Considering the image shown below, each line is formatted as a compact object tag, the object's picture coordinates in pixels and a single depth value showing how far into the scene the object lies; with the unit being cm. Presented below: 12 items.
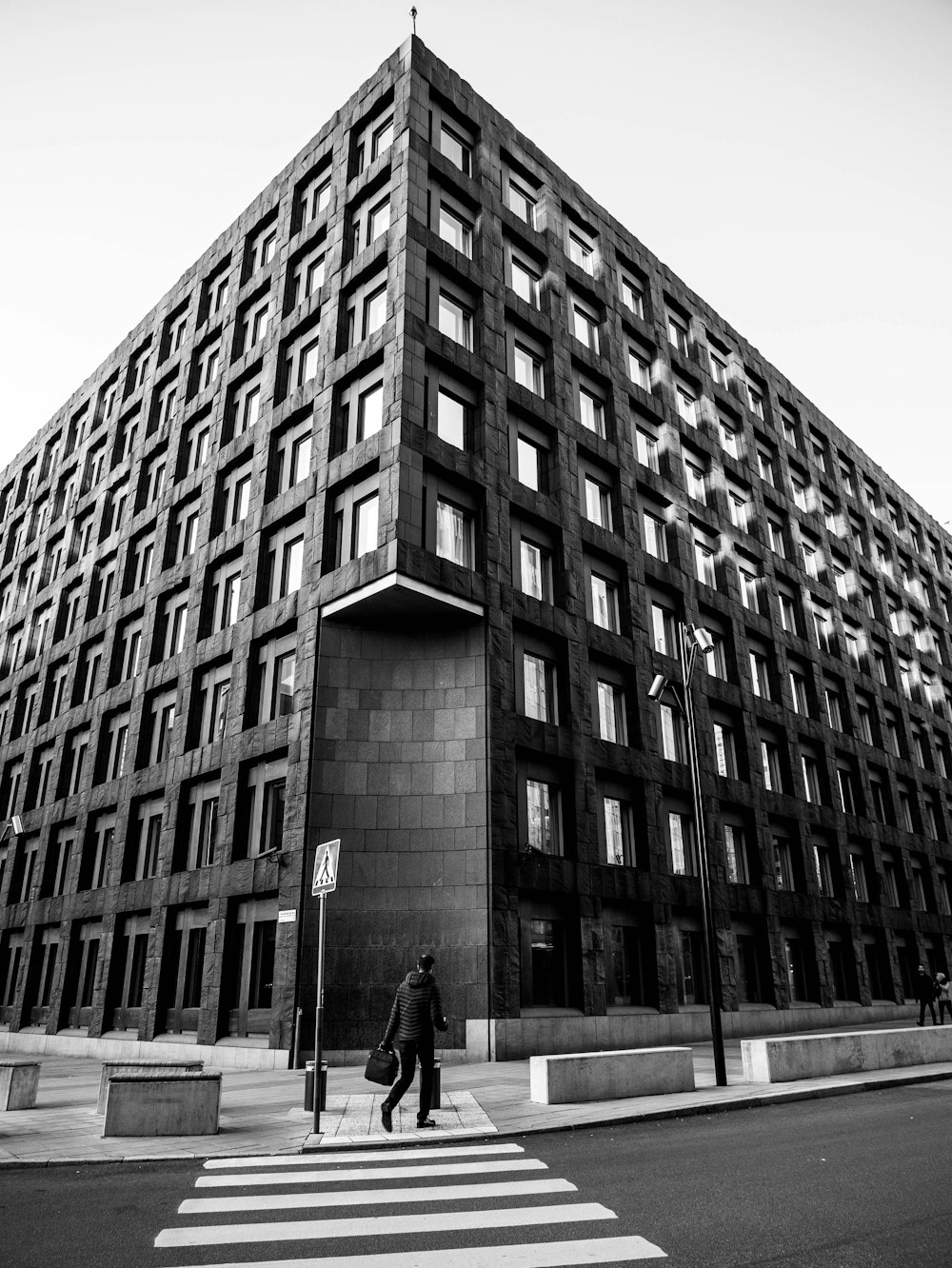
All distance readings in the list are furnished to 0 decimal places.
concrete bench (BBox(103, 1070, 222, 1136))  1103
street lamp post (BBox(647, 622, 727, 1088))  1469
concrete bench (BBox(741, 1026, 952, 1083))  1466
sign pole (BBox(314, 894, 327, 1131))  1116
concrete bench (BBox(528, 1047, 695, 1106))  1274
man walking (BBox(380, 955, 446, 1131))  1095
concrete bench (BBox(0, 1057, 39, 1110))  1373
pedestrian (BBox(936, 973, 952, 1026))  2745
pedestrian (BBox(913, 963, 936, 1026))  2698
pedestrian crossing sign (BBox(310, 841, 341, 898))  1184
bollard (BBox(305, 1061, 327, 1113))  1180
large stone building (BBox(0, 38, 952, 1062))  2245
